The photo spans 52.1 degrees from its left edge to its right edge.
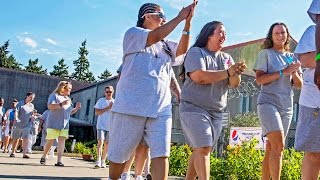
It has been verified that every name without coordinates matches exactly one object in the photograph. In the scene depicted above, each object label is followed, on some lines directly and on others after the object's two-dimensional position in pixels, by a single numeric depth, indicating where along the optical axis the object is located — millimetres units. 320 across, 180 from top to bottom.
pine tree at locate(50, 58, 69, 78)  72473
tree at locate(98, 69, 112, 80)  73120
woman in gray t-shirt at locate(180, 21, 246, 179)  3169
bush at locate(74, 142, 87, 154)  14588
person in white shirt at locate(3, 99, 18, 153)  11250
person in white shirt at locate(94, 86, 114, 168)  7351
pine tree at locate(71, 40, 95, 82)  72908
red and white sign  7021
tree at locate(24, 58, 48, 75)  71507
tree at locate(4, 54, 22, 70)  69016
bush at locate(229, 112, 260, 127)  18082
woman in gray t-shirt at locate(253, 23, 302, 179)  3531
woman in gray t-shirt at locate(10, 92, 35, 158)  9596
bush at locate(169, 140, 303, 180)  5481
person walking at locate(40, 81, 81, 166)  7297
